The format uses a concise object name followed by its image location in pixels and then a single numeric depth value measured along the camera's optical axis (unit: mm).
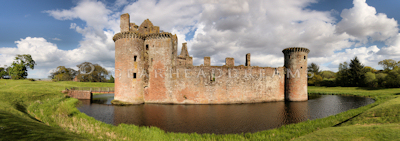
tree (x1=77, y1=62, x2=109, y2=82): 58594
